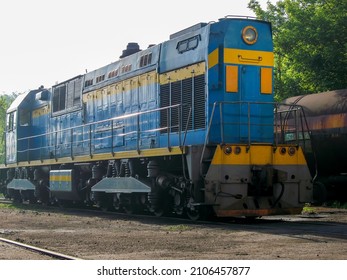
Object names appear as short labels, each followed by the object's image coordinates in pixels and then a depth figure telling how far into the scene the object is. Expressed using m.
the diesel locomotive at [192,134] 13.19
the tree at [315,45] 25.28
